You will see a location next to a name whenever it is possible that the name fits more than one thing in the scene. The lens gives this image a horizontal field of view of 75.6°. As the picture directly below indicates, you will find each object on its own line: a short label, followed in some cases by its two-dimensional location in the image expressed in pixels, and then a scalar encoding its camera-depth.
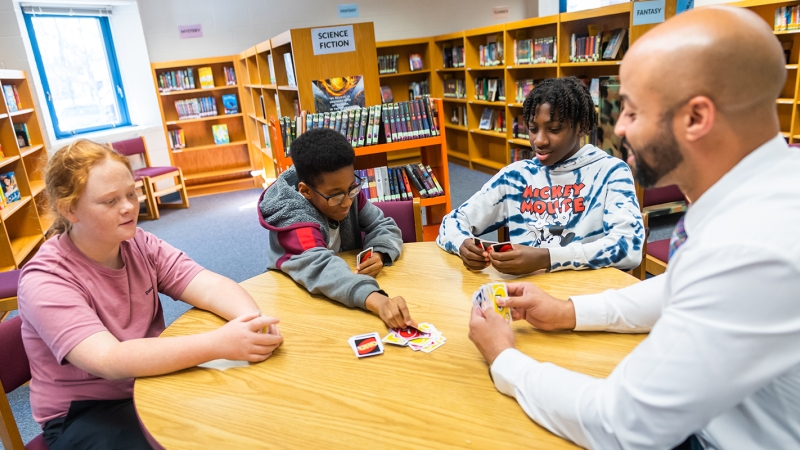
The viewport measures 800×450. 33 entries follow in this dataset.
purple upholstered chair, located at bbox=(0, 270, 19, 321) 3.08
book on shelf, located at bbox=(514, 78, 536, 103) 6.62
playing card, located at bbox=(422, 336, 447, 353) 1.33
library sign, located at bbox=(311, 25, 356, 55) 3.89
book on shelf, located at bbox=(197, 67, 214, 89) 7.54
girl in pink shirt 1.26
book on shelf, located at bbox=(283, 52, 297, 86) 4.42
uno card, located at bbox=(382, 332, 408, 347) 1.36
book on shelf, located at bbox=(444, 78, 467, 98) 8.31
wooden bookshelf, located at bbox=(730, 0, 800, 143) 4.50
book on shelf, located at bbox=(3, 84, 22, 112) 4.96
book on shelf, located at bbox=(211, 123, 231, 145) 7.96
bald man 0.73
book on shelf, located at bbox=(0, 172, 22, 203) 4.55
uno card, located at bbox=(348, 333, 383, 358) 1.32
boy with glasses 1.69
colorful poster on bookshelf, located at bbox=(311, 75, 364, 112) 3.94
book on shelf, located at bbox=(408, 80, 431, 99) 9.02
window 6.45
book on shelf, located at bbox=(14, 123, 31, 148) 5.29
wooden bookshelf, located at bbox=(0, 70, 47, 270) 4.36
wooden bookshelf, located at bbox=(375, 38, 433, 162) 8.76
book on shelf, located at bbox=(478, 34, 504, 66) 7.06
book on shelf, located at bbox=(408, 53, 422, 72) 8.86
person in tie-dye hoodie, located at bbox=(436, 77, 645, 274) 1.73
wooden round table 1.02
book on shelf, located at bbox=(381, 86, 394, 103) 8.84
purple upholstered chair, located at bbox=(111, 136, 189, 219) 6.37
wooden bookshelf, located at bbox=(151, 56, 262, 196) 7.69
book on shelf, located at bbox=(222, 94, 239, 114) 7.86
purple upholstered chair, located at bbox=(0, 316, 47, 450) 1.37
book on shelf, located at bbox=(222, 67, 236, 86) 7.75
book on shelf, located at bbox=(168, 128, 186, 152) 7.72
